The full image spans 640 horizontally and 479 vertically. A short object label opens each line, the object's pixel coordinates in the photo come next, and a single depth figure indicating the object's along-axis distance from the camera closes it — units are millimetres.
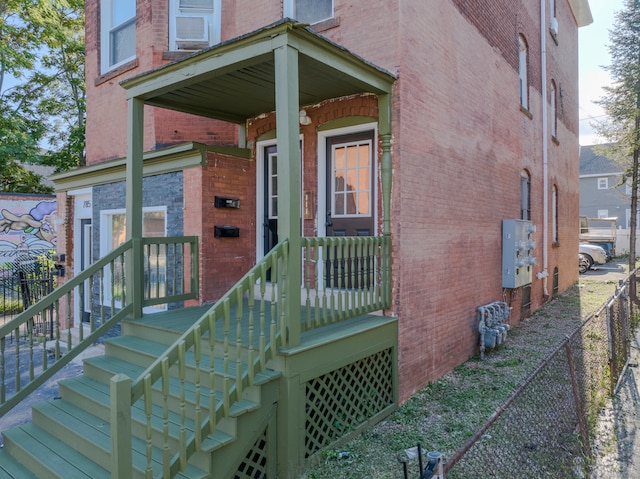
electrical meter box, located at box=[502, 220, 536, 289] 8477
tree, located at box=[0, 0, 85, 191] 15701
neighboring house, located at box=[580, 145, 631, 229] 36281
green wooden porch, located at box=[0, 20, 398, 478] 3348
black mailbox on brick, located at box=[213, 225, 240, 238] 6596
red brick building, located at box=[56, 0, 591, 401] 5566
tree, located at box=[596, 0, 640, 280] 16469
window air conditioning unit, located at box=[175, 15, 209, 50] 7211
